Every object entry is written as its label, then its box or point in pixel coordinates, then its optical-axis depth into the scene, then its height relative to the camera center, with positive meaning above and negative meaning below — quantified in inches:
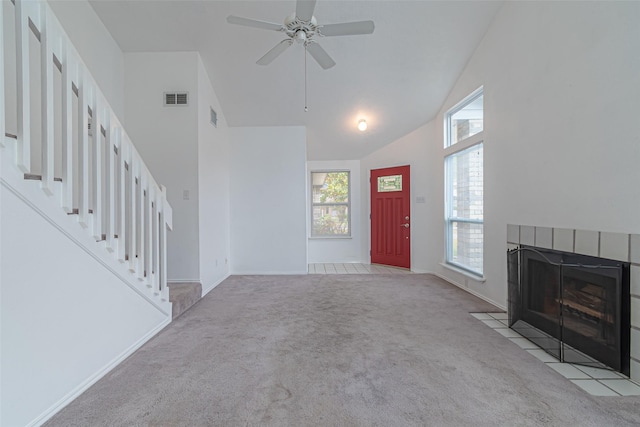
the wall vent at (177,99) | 148.4 +54.5
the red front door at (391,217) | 222.5 -4.4
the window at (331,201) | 262.2 +8.8
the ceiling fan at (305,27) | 93.4 +59.7
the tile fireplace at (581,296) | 77.0 -24.9
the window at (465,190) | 154.8 +11.3
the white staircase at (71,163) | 61.1 +12.0
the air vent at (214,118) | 171.5 +53.3
